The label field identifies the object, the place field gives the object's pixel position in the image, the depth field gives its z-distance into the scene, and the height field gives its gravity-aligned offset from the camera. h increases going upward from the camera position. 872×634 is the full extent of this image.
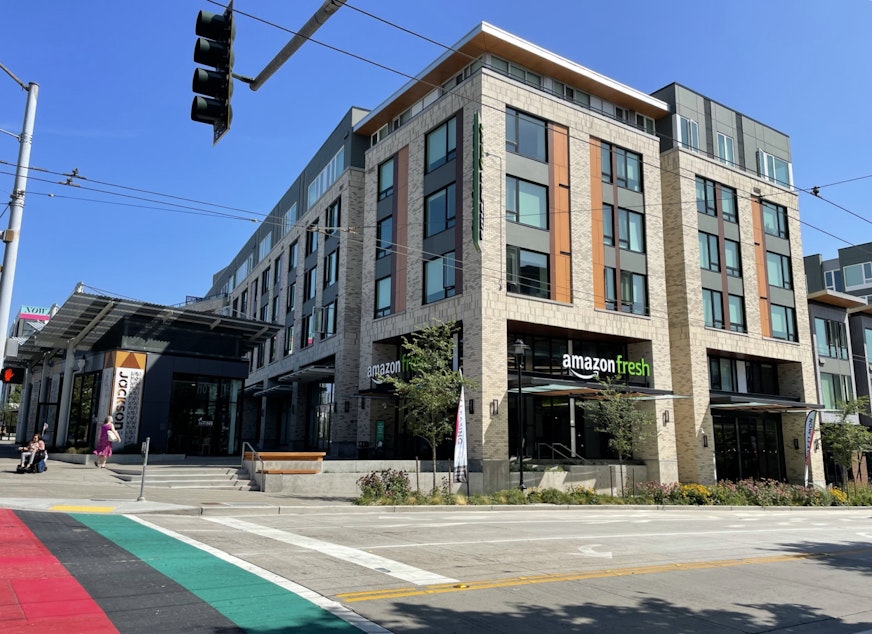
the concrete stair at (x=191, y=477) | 21.41 -1.21
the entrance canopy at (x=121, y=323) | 27.72 +5.30
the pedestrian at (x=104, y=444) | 24.20 -0.18
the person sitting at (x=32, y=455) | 21.41 -0.54
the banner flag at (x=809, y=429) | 37.15 +0.99
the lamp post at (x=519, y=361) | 23.56 +2.97
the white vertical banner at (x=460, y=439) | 21.84 +0.13
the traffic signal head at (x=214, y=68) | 6.92 +3.91
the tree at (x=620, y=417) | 26.64 +1.11
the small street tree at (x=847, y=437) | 36.16 +0.56
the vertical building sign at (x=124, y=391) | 28.50 +2.07
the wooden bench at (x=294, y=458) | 22.16 -0.56
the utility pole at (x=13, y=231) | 13.14 +4.06
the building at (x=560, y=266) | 28.97 +8.82
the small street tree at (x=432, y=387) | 22.62 +1.87
